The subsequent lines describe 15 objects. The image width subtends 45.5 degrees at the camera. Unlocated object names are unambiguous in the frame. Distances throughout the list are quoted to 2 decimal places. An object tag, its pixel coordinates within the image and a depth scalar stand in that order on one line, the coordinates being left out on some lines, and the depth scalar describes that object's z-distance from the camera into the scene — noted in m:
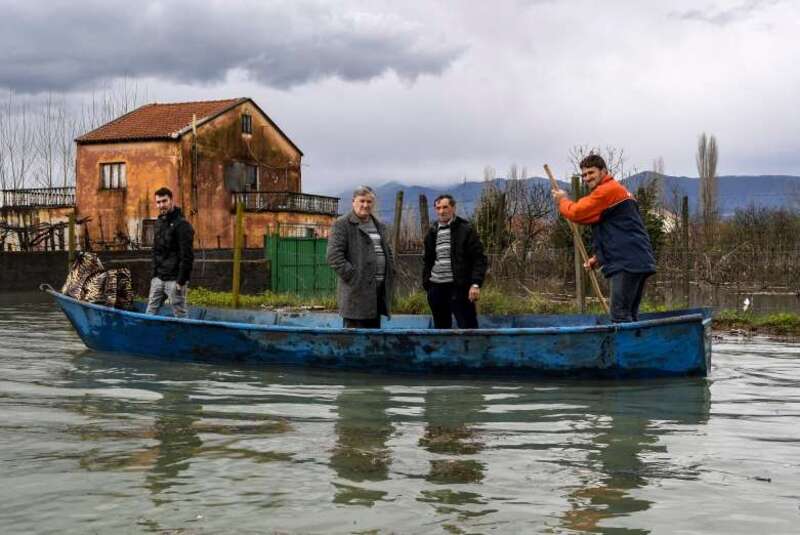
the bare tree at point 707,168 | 56.97
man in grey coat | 8.73
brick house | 38.28
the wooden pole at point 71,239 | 19.05
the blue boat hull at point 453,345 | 8.24
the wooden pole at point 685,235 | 14.84
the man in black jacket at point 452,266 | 8.98
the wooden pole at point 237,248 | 14.45
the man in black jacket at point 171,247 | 10.21
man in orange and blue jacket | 8.02
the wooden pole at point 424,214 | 14.33
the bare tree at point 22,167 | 44.19
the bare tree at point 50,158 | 45.12
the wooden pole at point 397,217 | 13.95
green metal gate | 25.48
